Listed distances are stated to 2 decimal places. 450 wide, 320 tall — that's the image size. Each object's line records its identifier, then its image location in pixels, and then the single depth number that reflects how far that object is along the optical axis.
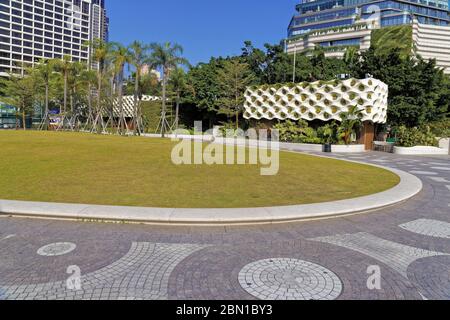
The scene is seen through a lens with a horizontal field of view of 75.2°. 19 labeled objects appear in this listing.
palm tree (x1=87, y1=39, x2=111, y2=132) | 41.50
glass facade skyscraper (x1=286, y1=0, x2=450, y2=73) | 88.62
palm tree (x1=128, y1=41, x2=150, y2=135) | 37.28
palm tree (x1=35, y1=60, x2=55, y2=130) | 50.51
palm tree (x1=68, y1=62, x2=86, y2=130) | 50.89
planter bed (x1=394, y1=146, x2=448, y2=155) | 27.00
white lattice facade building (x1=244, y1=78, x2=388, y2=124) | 28.81
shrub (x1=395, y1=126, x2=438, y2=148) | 27.75
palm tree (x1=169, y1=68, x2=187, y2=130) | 43.66
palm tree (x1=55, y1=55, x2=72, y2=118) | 49.59
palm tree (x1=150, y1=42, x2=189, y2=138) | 35.78
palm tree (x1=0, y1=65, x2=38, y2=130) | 52.51
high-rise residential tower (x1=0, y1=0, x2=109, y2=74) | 108.88
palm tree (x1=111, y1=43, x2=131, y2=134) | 37.88
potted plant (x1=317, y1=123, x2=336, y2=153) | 27.25
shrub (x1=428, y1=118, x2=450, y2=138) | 32.58
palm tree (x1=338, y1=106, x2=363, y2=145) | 27.50
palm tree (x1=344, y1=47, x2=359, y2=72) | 42.00
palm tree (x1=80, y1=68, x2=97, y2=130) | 48.81
